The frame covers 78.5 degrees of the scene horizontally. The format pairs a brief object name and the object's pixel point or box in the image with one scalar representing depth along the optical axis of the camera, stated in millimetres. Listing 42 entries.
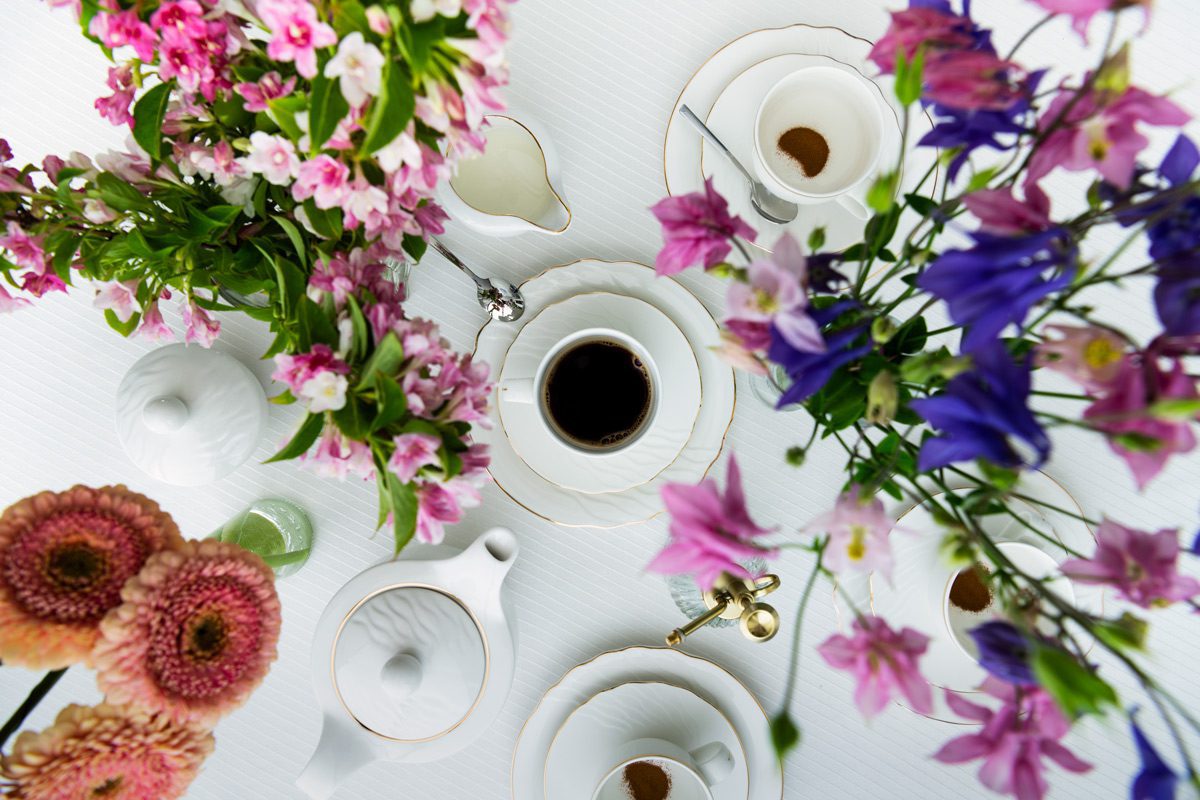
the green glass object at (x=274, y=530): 657
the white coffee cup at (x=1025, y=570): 562
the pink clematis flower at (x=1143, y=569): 306
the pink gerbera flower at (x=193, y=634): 363
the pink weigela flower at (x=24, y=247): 421
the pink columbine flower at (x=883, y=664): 318
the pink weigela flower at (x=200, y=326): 489
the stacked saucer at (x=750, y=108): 607
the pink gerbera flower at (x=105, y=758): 364
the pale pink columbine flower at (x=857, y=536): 303
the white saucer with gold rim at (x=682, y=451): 625
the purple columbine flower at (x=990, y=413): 273
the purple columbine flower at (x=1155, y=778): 303
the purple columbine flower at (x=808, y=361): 316
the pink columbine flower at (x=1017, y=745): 314
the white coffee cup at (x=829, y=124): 578
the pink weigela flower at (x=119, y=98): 419
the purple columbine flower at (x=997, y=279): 279
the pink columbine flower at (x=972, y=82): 288
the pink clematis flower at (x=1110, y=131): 291
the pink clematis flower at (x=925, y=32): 304
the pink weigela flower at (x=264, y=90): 362
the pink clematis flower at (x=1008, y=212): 298
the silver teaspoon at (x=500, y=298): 632
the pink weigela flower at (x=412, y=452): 365
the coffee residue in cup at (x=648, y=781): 642
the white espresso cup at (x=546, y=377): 578
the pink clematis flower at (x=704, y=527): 330
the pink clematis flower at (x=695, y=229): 356
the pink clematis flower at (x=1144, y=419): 265
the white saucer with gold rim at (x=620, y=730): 651
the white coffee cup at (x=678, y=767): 590
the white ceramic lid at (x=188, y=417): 558
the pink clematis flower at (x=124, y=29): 358
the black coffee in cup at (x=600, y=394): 618
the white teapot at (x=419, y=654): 585
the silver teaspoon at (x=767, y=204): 621
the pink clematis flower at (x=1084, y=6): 278
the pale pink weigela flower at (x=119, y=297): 460
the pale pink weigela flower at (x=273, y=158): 365
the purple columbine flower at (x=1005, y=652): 299
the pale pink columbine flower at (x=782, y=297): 301
